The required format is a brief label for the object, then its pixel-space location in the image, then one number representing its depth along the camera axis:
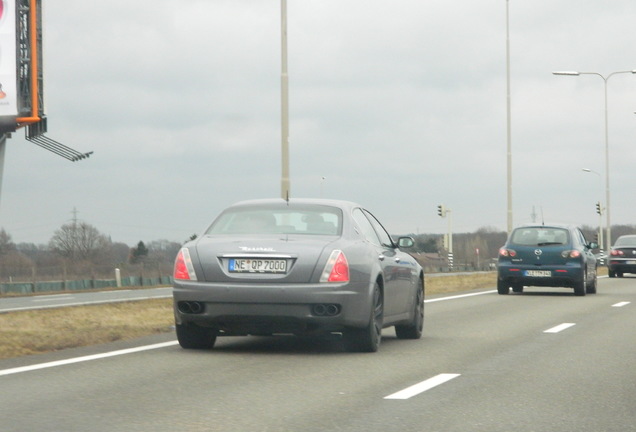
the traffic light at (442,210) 80.62
